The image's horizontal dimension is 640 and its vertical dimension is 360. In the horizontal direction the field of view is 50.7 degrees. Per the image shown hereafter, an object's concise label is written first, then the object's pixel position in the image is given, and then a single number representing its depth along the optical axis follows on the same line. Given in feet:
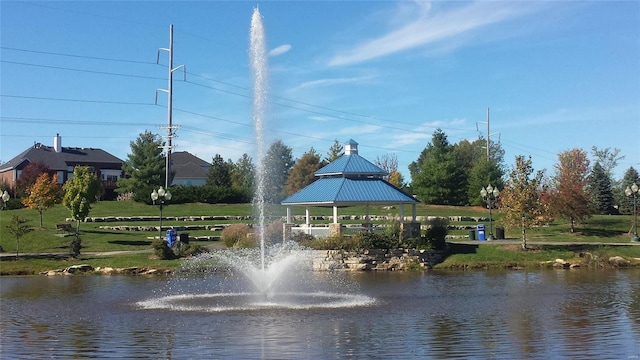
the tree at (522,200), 124.57
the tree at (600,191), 212.84
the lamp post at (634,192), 139.59
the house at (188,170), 312.09
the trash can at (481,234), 141.59
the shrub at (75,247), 116.37
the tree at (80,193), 134.31
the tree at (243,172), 279.65
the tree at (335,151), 294.05
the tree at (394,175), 302.45
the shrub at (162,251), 114.93
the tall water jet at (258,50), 77.51
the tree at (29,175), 210.38
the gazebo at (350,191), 123.34
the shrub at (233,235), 124.77
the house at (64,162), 264.31
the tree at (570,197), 158.33
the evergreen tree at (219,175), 252.01
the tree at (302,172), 253.44
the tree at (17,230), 120.88
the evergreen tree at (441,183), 225.97
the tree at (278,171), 251.80
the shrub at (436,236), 117.91
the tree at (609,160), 275.98
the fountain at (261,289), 64.75
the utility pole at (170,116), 194.61
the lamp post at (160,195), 128.77
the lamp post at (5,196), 147.77
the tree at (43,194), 153.38
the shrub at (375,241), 114.93
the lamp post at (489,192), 142.99
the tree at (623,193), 211.41
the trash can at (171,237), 127.95
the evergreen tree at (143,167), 234.58
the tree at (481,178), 222.89
